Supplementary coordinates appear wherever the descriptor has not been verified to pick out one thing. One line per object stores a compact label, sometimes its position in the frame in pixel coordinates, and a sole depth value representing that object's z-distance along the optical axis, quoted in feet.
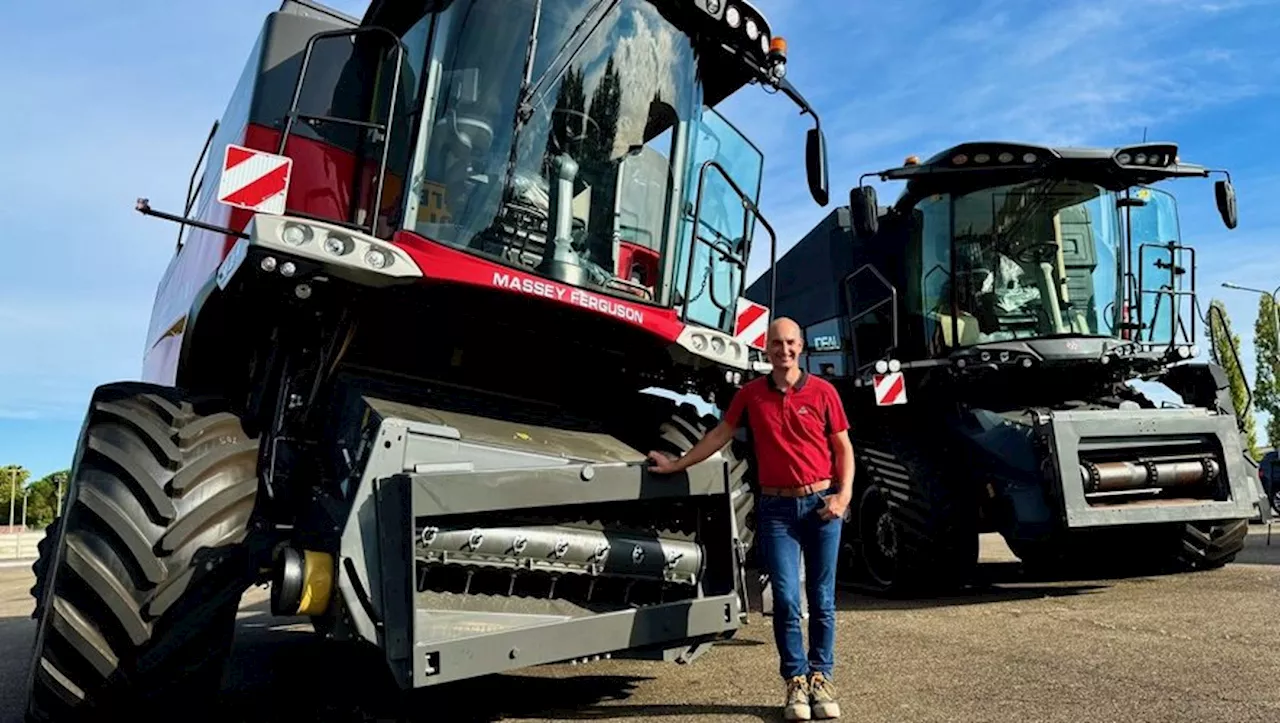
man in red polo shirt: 12.25
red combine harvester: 10.71
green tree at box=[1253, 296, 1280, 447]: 112.06
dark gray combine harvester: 22.50
